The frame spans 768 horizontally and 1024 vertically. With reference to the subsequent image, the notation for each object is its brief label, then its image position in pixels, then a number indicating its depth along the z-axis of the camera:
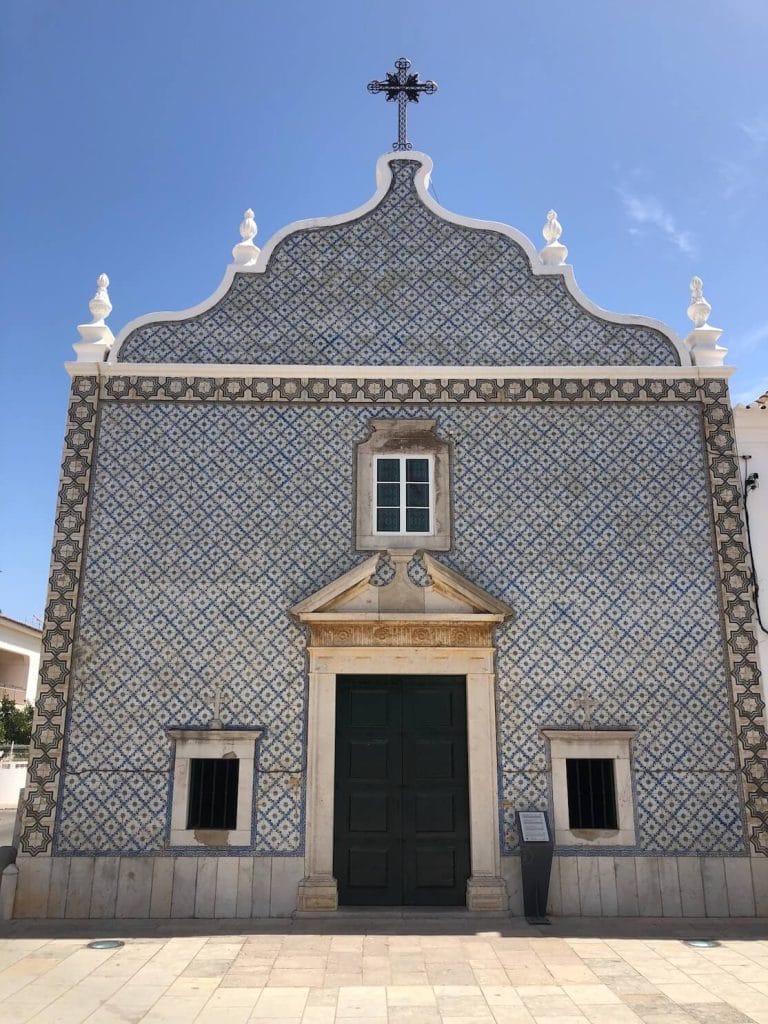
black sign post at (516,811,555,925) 8.22
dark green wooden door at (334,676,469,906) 8.52
